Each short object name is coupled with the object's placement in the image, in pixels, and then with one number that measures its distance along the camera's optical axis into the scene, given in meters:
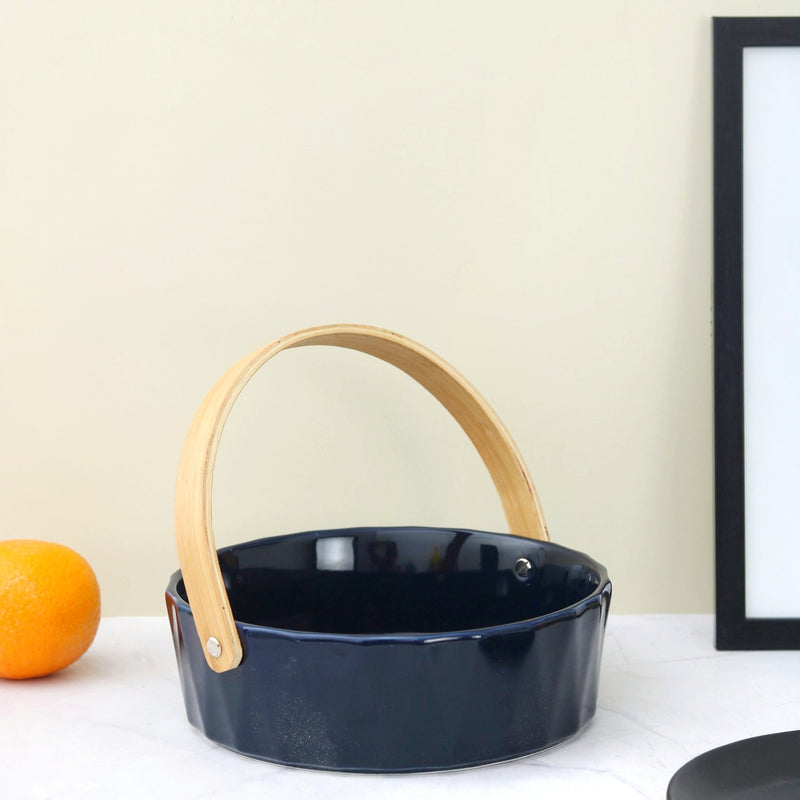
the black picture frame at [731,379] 1.21
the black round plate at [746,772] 1.02
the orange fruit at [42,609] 1.14
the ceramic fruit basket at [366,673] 1.03
